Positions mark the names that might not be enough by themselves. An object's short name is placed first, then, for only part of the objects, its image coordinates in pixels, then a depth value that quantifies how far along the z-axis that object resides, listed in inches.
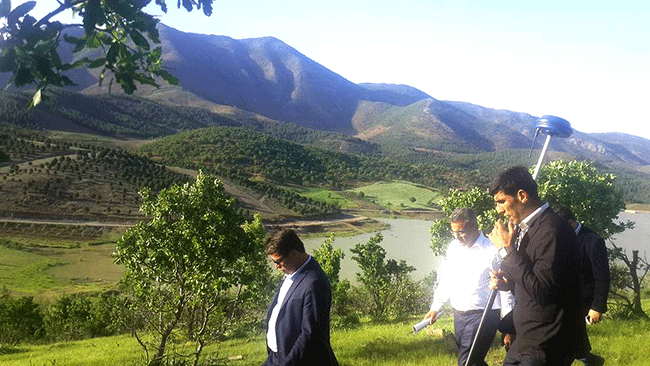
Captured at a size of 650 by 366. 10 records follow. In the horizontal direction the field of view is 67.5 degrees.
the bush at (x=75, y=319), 1347.2
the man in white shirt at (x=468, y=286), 164.2
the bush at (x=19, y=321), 1312.3
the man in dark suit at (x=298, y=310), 129.0
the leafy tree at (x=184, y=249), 370.0
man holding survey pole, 111.8
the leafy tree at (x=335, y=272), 1186.0
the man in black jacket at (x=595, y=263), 167.0
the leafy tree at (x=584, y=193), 669.9
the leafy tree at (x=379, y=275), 1380.4
